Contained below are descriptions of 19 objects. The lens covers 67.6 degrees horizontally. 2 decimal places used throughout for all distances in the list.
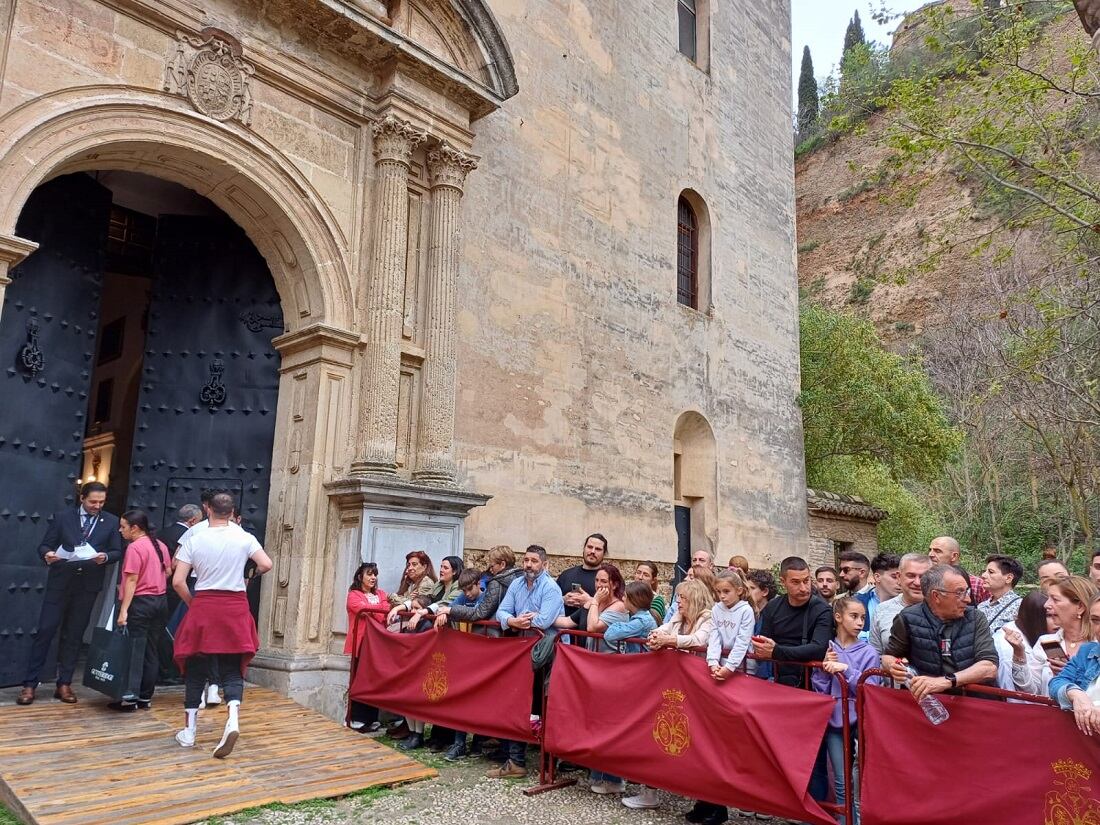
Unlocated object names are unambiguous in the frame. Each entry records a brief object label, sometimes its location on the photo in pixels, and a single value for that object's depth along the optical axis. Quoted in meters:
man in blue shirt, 6.53
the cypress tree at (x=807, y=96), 59.12
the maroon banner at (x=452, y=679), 6.52
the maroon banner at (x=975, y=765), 3.94
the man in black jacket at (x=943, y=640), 4.35
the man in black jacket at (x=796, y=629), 5.26
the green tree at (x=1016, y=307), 11.48
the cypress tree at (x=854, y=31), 63.19
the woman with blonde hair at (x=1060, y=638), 4.55
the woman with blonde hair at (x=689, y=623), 5.71
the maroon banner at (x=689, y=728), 4.95
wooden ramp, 5.07
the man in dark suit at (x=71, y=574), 6.97
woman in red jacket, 7.85
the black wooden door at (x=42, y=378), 7.56
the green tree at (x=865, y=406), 18.25
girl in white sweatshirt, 5.41
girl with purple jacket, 4.99
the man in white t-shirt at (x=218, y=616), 6.05
